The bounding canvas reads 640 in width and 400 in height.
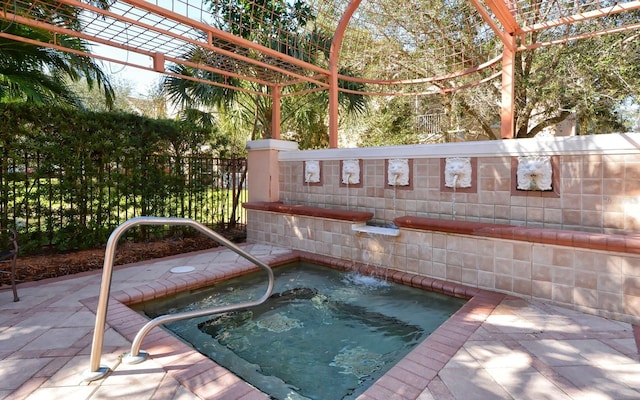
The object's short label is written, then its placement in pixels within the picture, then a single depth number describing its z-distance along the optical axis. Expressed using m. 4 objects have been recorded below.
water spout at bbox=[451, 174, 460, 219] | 4.16
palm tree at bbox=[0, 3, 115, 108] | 4.86
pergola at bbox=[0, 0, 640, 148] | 4.14
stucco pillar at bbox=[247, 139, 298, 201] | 6.30
